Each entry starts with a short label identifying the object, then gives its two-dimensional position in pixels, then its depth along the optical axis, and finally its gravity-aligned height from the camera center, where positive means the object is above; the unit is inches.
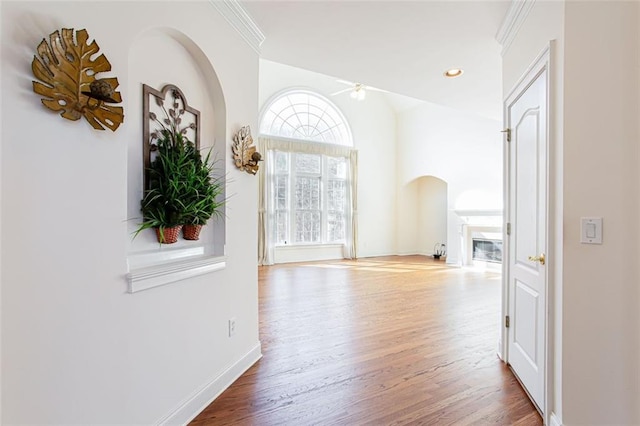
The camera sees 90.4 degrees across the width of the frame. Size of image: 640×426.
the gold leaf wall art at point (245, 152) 87.4 +17.1
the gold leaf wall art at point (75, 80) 42.4 +18.7
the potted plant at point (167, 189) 62.1 +4.5
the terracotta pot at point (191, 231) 71.5 -4.4
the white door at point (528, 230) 70.7 -4.4
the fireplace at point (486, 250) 264.7 -32.4
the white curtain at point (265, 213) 274.5 -0.8
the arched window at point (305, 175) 283.1 +35.1
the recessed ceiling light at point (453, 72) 124.1 +55.6
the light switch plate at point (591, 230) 57.7 -3.3
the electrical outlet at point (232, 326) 85.5 -31.1
